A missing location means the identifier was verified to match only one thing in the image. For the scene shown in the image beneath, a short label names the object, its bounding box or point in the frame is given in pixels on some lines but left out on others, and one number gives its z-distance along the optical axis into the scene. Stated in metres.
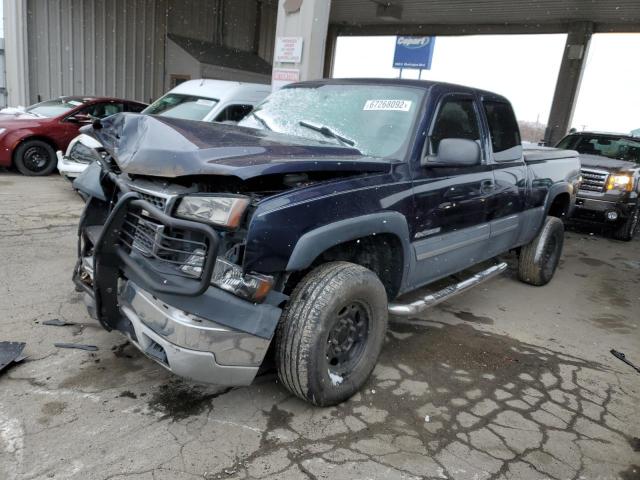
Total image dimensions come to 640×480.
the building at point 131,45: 14.38
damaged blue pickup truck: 2.37
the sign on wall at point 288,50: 8.74
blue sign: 17.98
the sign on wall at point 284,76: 8.84
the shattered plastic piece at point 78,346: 3.32
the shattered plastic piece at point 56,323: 3.67
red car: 9.16
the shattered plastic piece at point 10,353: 3.08
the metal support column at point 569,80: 15.79
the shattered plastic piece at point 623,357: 3.88
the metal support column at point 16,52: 13.74
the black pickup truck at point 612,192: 8.04
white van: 7.92
